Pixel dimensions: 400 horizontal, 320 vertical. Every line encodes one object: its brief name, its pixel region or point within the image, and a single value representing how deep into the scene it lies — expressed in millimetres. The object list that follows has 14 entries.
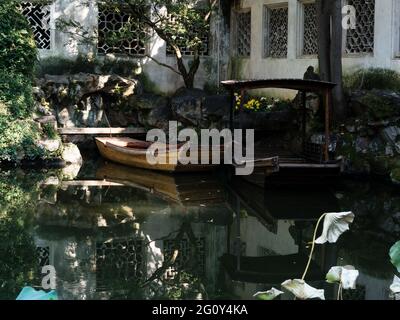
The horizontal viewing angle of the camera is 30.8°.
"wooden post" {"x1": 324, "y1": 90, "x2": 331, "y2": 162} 13438
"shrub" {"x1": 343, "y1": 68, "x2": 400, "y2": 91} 14672
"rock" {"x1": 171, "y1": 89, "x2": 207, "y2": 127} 17641
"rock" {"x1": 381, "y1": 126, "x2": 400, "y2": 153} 13867
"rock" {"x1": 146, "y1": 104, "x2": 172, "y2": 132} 18078
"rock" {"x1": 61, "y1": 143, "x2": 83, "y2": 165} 16031
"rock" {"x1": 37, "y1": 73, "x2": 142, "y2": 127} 17797
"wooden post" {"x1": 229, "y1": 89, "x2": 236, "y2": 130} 14430
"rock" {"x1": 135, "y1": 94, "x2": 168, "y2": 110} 18297
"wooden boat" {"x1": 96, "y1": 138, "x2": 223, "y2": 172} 15023
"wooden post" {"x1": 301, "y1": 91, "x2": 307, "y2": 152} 14930
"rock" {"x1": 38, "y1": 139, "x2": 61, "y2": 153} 15523
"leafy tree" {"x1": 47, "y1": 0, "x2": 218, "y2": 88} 17344
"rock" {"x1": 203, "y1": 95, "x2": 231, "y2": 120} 17344
